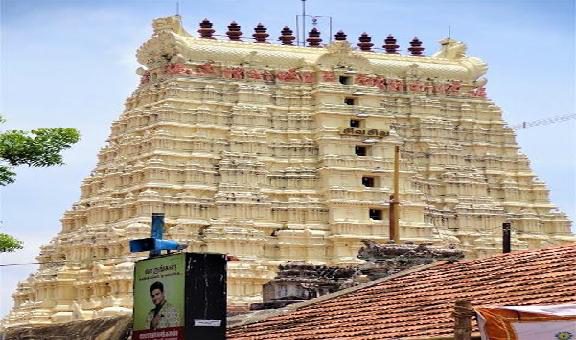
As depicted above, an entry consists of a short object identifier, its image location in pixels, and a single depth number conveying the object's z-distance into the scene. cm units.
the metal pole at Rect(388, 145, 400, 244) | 5103
